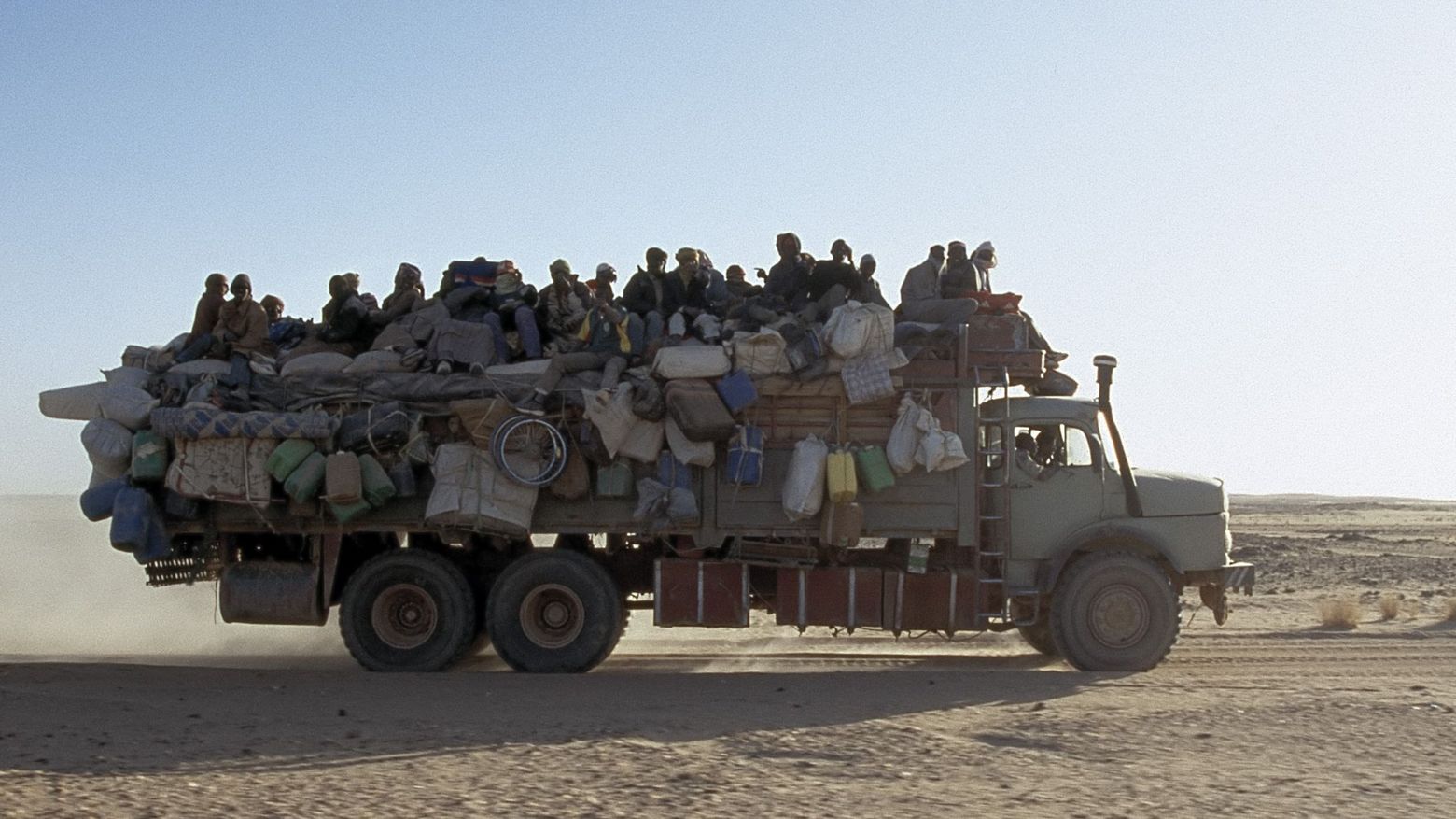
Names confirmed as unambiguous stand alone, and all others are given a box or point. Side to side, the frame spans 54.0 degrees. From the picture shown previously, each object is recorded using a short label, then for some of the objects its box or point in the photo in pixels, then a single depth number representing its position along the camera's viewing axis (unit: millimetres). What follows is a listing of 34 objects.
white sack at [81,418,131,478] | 13477
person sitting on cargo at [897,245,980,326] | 13633
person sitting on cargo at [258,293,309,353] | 14516
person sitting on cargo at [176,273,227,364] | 14211
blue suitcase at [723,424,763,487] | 13312
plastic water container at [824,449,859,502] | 13062
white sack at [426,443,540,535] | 13336
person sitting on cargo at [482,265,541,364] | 13953
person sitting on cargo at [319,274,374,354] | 14273
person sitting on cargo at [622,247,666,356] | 14344
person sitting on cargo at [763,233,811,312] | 14422
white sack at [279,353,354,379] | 13914
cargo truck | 13570
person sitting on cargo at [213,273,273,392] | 14297
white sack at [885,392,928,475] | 13242
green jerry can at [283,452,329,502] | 13266
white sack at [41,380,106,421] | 13633
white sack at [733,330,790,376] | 13336
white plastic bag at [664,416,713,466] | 13309
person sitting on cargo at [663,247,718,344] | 14359
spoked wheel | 13297
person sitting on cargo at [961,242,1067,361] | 14227
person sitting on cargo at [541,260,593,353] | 14039
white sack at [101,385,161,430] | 13516
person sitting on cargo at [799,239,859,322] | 14047
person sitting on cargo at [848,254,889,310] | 14297
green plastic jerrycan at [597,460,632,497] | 13500
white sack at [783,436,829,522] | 13078
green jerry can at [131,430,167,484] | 13430
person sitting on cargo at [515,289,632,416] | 13609
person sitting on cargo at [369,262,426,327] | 14398
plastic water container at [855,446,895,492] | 13242
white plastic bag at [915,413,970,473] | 13172
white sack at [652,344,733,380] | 13266
